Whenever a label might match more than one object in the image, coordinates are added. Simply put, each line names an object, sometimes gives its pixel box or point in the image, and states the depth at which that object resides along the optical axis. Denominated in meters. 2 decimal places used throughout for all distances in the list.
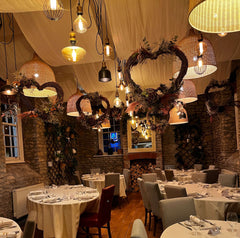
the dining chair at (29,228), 2.12
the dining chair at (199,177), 5.51
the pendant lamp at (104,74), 3.11
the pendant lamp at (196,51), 2.42
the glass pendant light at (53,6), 1.69
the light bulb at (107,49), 2.65
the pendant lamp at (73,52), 2.18
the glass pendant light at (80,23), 1.92
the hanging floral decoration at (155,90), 2.39
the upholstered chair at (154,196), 3.79
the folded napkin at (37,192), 4.29
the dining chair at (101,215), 3.48
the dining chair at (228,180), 4.58
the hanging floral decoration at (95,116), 4.59
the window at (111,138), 9.76
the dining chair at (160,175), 6.59
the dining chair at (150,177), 5.40
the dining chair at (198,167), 7.95
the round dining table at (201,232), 1.90
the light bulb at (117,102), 4.63
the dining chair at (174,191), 3.25
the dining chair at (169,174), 6.42
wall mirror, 8.64
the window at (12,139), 5.66
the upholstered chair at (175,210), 2.55
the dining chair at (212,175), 5.90
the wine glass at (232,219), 1.94
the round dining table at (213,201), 2.96
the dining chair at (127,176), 7.08
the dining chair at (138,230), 1.60
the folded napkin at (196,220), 2.11
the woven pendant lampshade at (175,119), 5.07
